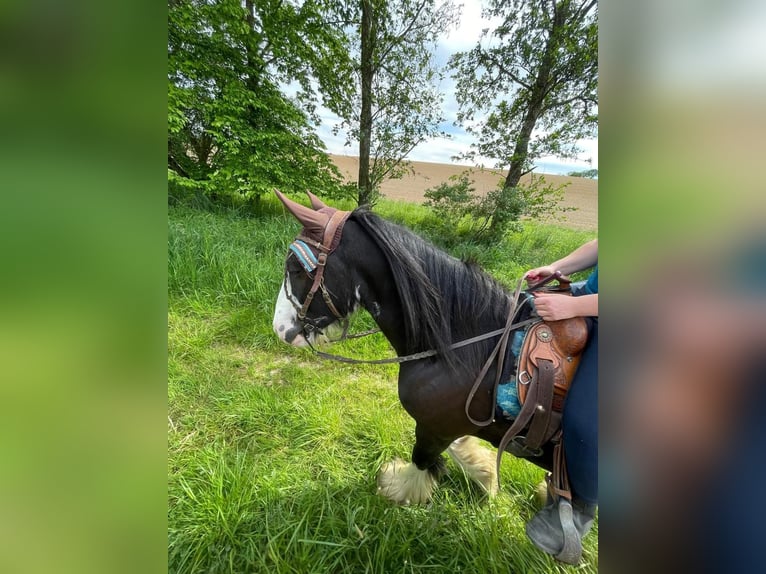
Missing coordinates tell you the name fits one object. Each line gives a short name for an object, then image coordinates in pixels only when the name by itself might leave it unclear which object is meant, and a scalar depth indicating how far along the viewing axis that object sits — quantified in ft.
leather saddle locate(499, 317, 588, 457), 5.04
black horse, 5.50
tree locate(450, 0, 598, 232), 20.54
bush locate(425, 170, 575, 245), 23.67
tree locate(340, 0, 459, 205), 23.13
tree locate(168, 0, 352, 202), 20.86
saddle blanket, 5.31
